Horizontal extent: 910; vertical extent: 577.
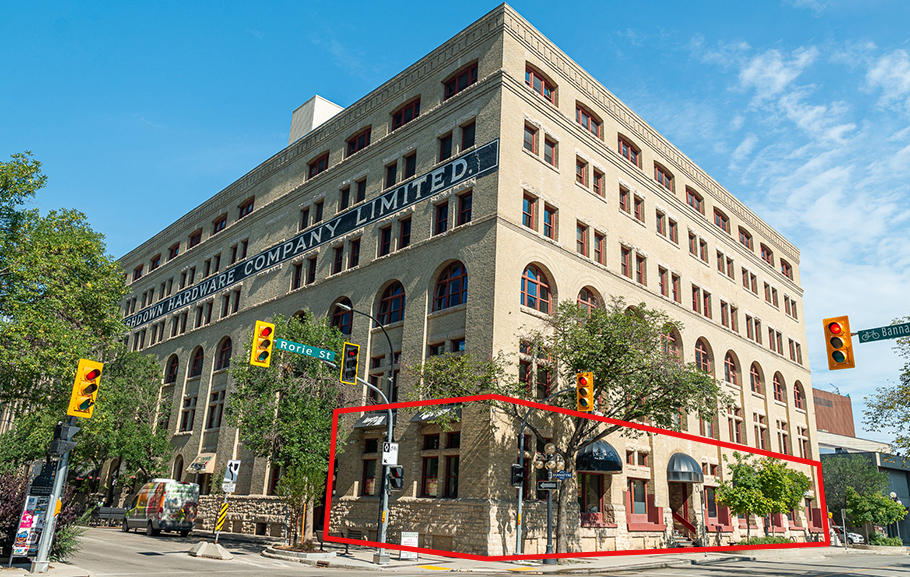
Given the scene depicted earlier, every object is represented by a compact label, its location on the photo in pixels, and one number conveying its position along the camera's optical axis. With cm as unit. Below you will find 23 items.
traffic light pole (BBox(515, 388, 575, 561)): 2597
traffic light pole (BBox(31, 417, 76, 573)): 1675
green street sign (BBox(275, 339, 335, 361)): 2108
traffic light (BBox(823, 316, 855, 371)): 1788
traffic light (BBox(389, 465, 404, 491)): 2350
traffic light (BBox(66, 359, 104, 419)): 1720
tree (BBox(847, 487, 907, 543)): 5812
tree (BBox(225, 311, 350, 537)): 2994
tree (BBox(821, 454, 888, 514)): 6229
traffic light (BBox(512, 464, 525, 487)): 2562
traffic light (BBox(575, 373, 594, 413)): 2005
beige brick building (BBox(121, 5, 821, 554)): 3164
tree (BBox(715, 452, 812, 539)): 3888
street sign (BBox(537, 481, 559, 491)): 2581
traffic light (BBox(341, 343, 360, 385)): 2219
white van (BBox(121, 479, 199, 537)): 3725
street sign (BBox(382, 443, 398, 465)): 2381
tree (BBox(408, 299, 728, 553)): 2745
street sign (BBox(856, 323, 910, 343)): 1691
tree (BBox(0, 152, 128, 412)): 3050
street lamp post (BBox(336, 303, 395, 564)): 2373
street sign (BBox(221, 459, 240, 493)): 2581
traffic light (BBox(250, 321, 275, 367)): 1919
